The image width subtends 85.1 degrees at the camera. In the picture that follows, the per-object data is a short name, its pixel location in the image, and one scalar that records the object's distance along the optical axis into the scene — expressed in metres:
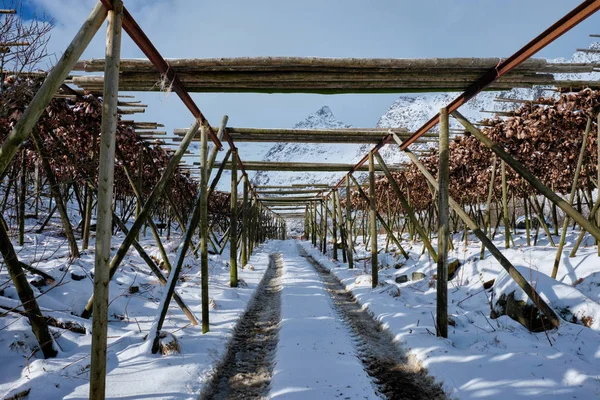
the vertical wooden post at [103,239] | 2.29
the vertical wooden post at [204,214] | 4.50
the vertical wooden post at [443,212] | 4.14
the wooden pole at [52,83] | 1.81
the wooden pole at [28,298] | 2.61
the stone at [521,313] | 3.94
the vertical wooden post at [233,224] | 7.39
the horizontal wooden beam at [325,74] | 3.50
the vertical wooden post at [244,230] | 9.88
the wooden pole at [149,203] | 3.10
